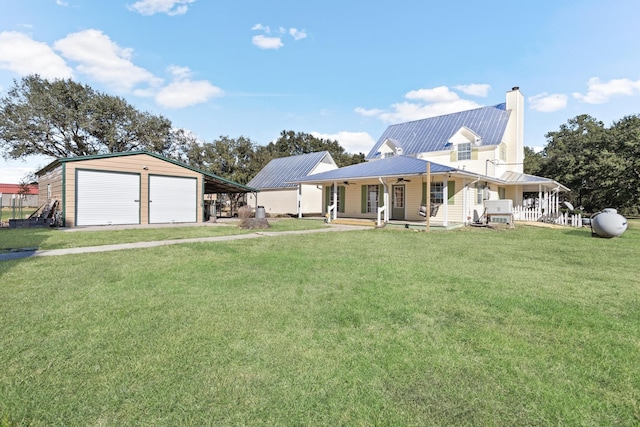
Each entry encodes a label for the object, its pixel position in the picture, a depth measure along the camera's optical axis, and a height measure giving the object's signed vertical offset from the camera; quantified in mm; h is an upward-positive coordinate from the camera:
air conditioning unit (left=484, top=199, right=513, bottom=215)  16484 +365
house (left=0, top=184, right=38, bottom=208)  34912 +2202
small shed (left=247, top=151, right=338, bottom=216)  27328 +2286
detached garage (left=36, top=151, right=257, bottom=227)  14641 +1065
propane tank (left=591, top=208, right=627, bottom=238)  11617 -345
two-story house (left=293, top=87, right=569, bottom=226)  17047 +2300
